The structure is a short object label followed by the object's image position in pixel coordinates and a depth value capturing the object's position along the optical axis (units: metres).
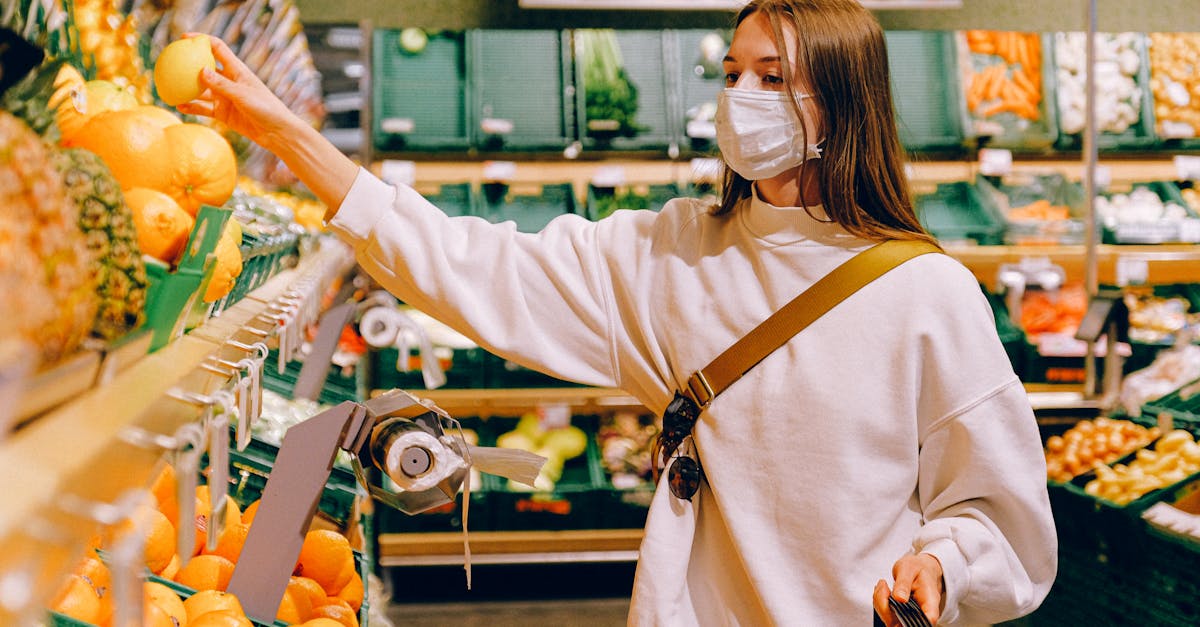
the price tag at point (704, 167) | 4.14
